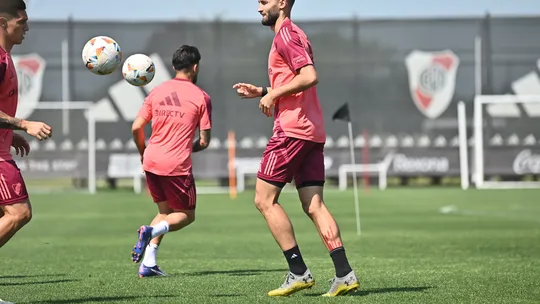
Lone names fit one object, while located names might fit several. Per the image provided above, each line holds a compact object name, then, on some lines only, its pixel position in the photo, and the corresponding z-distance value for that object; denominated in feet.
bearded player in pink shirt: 48.21
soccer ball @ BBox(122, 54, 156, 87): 61.87
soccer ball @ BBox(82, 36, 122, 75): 57.11
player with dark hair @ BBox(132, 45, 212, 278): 62.13
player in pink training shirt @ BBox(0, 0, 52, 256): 44.60
